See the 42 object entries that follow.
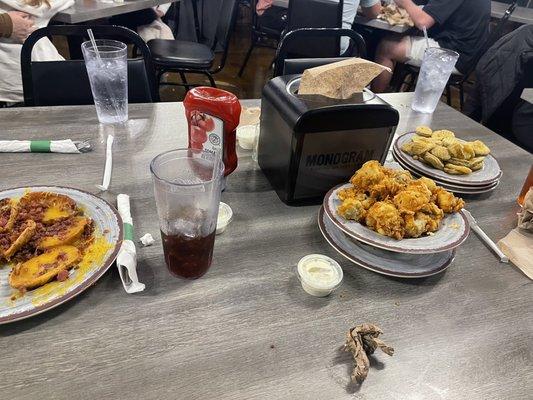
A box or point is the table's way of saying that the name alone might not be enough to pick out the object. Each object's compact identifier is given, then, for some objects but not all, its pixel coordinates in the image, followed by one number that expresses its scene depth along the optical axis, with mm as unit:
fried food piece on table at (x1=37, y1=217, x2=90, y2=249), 722
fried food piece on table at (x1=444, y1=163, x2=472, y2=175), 1065
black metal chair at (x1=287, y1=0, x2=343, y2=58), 2975
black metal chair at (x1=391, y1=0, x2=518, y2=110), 3342
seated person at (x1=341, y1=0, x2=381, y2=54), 3082
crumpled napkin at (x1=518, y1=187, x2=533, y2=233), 911
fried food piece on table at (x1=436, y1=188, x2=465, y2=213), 834
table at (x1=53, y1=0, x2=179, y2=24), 2439
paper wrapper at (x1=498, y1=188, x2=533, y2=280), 845
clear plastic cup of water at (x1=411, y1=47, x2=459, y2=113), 1525
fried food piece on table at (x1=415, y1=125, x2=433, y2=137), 1179
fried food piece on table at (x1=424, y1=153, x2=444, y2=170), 1077
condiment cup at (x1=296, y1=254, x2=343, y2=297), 722
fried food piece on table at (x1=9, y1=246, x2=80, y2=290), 650
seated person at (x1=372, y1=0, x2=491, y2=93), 3182
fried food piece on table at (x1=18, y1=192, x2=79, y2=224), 780
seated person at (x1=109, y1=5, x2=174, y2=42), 3424
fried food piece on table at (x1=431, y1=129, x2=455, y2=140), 1145
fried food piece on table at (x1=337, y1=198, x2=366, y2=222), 801
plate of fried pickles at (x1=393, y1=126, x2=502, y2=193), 1059
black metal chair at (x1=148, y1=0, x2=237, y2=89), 2828
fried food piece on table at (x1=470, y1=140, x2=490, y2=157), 1102
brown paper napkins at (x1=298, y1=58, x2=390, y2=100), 912
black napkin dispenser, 881
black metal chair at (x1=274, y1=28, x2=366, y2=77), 1664
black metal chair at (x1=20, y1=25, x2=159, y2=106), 1416
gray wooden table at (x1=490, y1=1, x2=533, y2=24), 4047
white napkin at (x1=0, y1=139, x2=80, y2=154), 1047
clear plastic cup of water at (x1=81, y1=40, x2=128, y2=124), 1224
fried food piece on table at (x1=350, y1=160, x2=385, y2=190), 856
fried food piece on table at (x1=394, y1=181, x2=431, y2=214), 796
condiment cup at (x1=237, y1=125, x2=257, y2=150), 1189
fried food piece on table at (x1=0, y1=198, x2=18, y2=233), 740
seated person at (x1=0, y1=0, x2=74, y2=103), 2213
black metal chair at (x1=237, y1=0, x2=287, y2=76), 4156
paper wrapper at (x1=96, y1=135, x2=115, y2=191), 956
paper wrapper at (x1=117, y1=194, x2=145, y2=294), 698
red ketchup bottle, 870
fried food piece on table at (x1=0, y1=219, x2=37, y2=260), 695
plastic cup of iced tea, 684
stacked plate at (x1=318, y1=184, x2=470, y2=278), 757
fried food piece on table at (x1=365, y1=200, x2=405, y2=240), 771
